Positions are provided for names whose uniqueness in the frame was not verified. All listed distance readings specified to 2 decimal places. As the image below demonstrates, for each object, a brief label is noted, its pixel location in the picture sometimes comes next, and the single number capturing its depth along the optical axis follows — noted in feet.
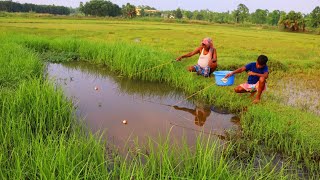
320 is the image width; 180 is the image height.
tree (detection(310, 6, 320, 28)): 133.25
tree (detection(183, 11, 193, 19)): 264.72
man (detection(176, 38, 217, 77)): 20.79
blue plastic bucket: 17.84
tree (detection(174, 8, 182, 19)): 246.02
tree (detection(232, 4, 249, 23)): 190.90
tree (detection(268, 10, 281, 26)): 210.49
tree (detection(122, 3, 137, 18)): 191.55
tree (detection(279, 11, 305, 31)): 125.08
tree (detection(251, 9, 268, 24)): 217.64
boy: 15.67
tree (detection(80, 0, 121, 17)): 194.70
